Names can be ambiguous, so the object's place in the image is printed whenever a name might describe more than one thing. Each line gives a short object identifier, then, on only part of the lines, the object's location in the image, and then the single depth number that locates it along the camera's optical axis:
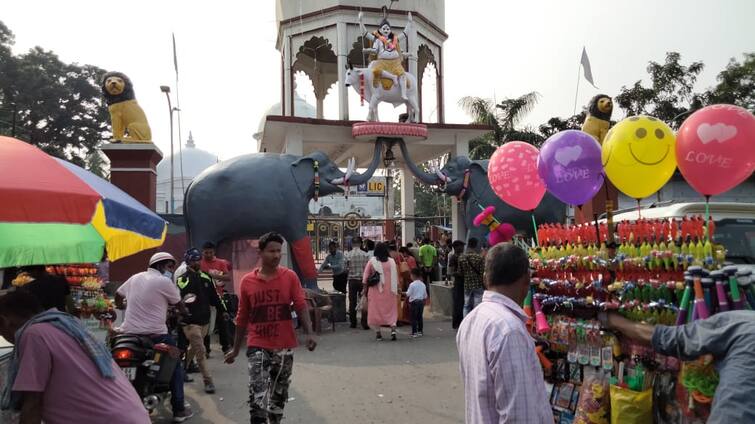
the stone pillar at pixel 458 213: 15.14
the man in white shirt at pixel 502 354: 2.12
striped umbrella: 2.80
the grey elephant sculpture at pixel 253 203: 10.12
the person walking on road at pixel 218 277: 7.01
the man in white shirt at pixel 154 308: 4.95
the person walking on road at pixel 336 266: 11.03
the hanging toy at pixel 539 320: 3.69
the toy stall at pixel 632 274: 2.97
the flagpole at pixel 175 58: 17.68
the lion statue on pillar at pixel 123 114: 10.11
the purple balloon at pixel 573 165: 4.01
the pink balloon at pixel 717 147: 3.38
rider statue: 13.88
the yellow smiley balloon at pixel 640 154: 3.69
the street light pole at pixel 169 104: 21.02
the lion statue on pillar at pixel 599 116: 9.86
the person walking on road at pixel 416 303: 8.88
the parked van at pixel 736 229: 4.70
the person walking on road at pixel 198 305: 5.95
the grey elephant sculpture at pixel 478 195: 12.27
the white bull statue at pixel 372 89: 14.03
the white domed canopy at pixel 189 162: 37.72
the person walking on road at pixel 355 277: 9.85
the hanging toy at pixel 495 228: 4.70
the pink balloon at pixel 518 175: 5.03
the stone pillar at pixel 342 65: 15.55
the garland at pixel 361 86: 14.07
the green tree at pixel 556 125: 22.22
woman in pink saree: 8.74
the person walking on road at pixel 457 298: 9.22
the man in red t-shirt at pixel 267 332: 4.19
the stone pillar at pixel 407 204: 18.38
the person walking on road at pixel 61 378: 2.45
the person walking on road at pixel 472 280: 8.25
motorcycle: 4.66
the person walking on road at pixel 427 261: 12.45
